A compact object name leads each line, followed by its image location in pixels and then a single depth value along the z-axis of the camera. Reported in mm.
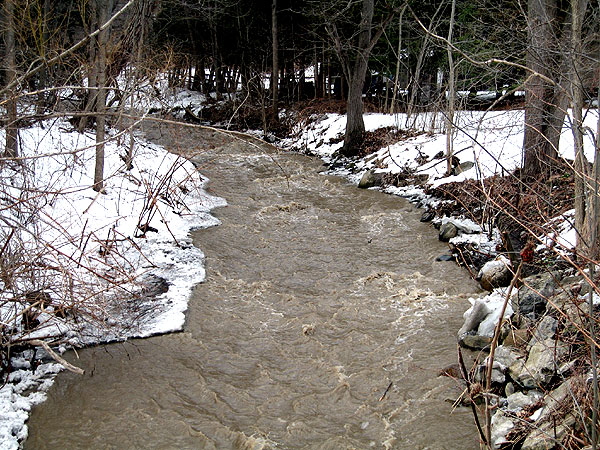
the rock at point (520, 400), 5035
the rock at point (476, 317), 6879
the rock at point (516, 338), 6074
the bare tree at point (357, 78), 17625
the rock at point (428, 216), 11844
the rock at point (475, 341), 6584
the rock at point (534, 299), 6531
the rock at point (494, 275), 8234
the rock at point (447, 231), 10523
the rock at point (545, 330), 5637
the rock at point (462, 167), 13297
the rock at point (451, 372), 6055
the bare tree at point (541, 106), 8041
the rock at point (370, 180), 15062
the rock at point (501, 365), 5648
